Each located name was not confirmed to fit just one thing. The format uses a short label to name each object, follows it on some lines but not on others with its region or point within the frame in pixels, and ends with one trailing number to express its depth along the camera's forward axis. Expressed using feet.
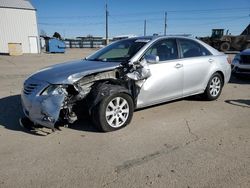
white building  81.34
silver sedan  9.68
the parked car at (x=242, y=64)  21.44
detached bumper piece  10.40
